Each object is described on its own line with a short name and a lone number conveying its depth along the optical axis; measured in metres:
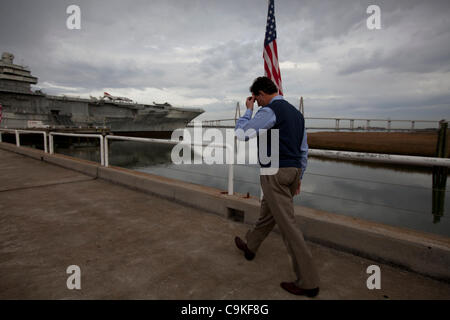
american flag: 4.09
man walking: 2.08
